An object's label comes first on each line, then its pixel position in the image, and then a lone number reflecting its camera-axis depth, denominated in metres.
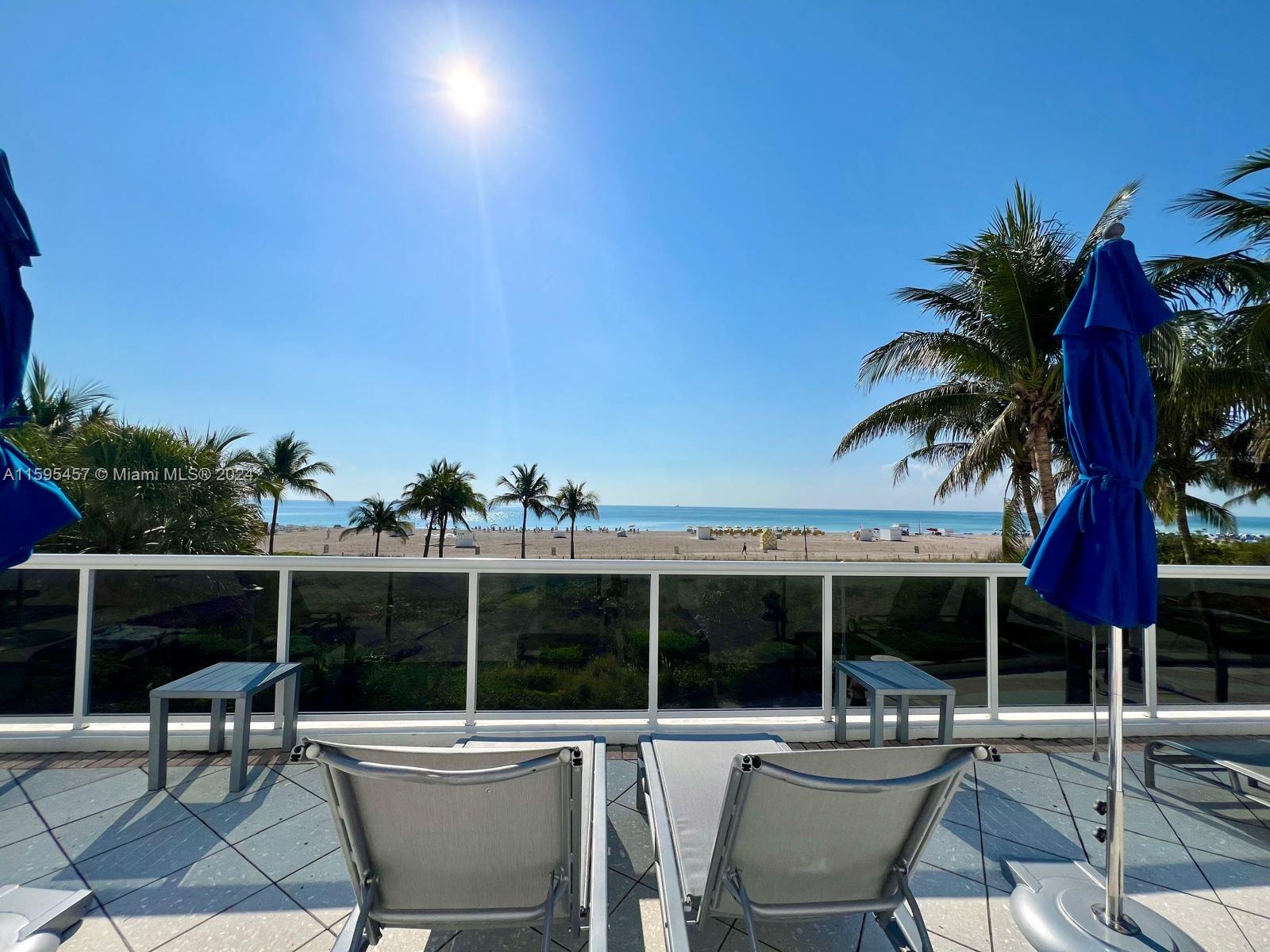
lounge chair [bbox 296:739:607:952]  1.19
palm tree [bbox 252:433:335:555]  27.83
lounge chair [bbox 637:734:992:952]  1.23
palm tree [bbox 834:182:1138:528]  9.02
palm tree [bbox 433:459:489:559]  32.53
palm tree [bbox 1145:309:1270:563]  7.81
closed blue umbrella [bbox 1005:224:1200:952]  1.62
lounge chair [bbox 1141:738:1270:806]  2.21
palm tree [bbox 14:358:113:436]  14.47
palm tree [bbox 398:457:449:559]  32.53
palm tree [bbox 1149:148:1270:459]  8.07
